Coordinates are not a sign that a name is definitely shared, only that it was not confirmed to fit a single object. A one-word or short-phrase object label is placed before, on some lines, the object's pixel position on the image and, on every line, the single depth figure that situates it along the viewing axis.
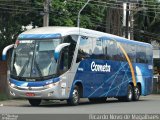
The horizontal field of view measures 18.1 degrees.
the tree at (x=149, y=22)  55.06
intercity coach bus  22.59
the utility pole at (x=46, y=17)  31.40
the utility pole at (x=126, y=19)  45.71
